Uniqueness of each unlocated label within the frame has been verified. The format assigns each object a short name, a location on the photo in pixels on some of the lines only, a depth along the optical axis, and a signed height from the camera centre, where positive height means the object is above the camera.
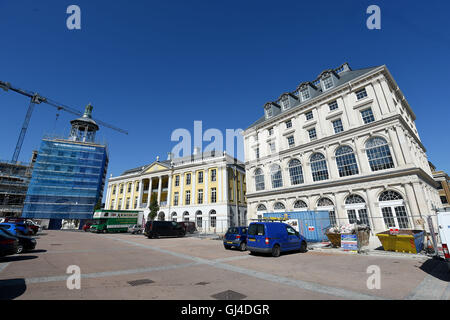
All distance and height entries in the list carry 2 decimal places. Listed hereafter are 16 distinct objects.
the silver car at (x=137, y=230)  35.92 -1.10
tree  41.56 +2.76
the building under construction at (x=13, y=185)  58.19 +11.57
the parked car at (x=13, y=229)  14.90 -0.22
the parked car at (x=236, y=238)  14.58 -1.15
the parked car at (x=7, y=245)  8.88 -0.82
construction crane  79.25 +48.85
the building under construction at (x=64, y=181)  52.81 +11.48
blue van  11.50 -0.98
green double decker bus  35.03 +0.52
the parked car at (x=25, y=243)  11.93 -1.03
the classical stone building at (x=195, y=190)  37.50 +6.60
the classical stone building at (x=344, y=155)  19.12 +7.28
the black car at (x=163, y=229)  24.48 -0.72
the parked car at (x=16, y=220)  27.68 +0.79
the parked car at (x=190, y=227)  33.94 -0.71
